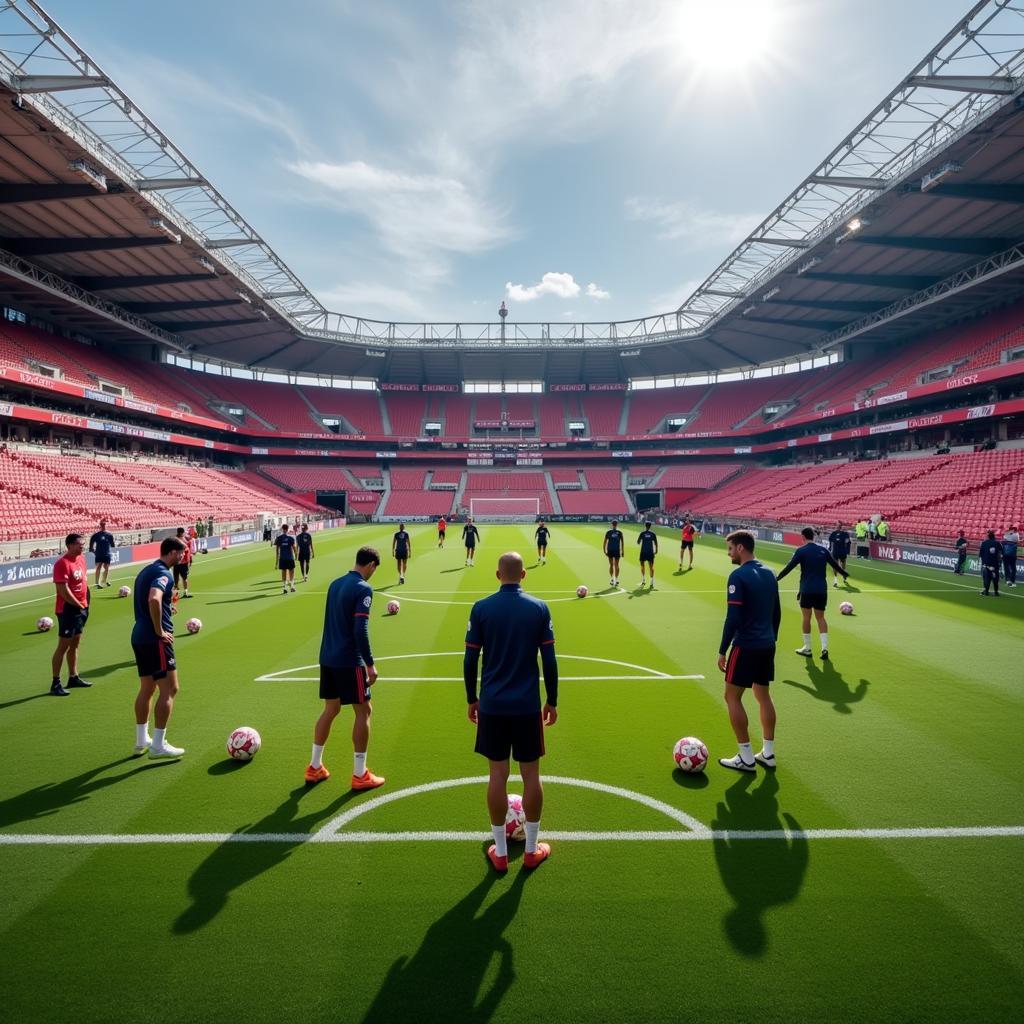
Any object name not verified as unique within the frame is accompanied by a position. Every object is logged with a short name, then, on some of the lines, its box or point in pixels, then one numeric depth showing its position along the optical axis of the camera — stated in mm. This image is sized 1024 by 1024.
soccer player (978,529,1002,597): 15141
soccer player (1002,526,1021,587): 17234
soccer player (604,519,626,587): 16625
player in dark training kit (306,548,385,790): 5203
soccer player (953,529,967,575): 19156
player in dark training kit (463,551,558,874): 4047
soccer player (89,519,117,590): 16891
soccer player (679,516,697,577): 20531
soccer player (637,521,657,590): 16891
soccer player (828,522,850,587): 17234
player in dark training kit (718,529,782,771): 5641
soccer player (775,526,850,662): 9250
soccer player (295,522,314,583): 17875
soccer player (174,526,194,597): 15102
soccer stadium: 3359
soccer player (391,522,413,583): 17750
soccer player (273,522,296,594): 15922
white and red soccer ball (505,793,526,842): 4543
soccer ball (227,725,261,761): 6008
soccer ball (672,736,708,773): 5699
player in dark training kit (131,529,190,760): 5895
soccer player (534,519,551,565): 21859
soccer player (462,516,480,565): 21953
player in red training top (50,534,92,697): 7875
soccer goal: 61344
